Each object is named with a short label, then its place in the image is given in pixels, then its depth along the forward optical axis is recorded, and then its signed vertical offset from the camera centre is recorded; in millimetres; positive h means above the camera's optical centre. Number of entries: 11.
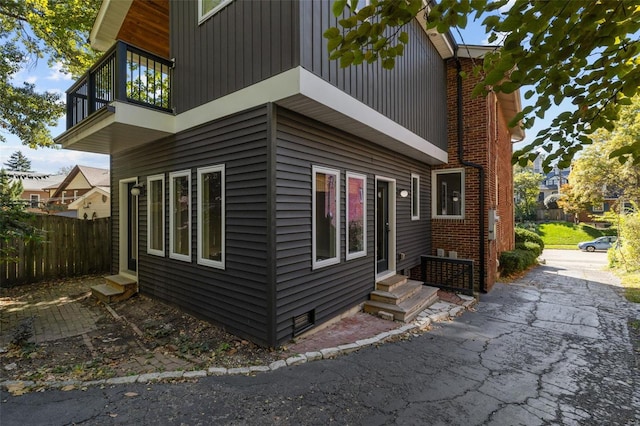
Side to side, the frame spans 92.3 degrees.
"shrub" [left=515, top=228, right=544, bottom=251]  13078 -1105
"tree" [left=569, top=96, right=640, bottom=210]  14384 +2474
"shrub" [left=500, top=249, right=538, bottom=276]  9672 -1596
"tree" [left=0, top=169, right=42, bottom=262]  4953 -4
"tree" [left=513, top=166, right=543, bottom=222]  33438 +2152
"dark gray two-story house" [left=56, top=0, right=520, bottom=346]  4129 +982
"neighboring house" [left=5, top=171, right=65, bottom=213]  28938 +2876
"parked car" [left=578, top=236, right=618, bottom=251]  19500 -2092
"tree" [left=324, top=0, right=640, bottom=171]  1595 +940
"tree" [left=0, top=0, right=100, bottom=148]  9742 +6000
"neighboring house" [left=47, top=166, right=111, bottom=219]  17141 +1855
